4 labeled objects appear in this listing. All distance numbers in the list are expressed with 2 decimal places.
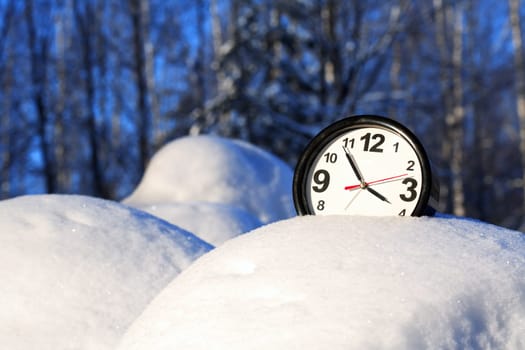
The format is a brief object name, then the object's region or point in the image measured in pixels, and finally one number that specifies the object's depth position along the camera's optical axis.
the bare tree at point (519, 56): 13.90
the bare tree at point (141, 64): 12.44
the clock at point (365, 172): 1.75
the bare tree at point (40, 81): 13.46
